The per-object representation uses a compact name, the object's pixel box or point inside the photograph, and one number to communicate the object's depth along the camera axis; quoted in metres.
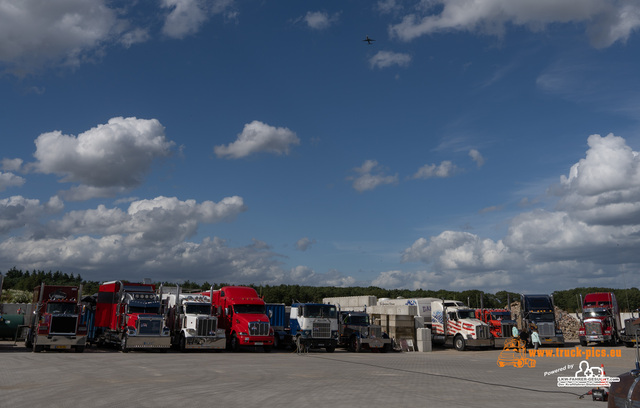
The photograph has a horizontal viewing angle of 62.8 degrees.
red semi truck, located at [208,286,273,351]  28.91
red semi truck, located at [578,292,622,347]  36.66
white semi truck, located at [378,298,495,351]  33.91
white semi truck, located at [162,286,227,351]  28.30
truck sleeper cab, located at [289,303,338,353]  29.91
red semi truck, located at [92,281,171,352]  27.31
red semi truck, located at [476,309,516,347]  34.78
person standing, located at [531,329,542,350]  31.20
